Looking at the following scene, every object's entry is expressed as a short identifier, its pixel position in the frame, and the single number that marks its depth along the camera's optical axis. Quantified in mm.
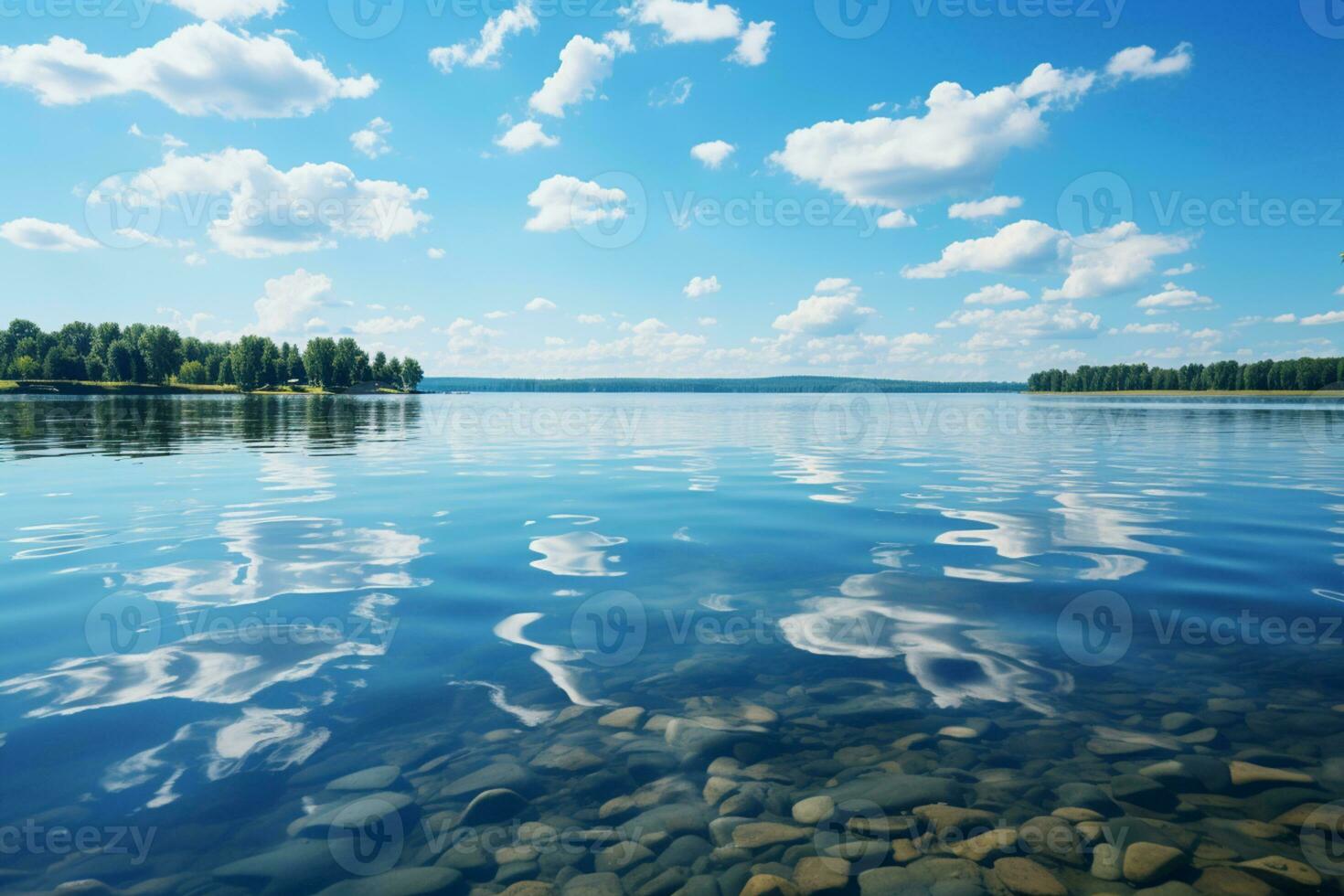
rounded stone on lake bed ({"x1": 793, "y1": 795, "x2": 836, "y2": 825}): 5355
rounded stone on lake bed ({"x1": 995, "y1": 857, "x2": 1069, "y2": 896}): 4578
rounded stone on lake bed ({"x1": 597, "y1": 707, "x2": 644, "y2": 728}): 6844
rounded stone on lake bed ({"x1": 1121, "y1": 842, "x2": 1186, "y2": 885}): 4691
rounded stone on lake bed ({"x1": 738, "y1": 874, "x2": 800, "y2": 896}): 4582
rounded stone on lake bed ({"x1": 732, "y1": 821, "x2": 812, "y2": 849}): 5098
